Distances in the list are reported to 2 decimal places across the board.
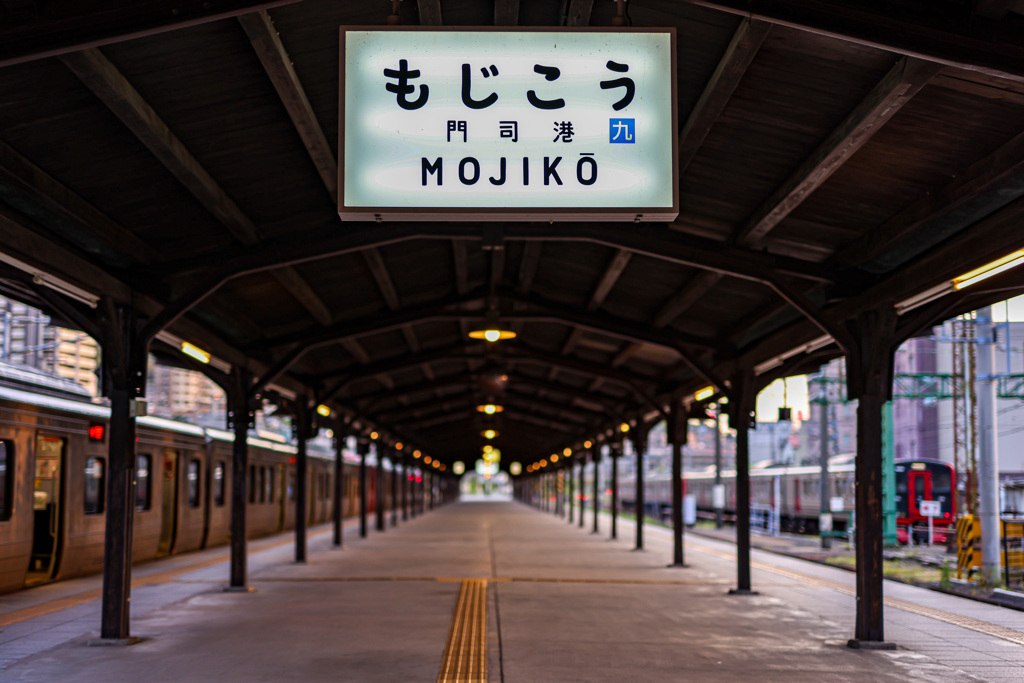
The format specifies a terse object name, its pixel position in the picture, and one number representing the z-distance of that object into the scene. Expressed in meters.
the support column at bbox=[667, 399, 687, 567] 18.25
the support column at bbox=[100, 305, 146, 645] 9.34
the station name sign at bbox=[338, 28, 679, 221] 4.60
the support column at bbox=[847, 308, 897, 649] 9.43
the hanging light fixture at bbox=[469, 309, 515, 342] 12.98
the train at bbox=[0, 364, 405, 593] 11.85
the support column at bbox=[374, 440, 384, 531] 30.42
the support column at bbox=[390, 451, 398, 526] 35.49
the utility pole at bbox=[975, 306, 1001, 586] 14.44
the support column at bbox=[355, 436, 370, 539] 26.73
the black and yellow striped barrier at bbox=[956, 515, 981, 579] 14.88
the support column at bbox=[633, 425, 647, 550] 22.28
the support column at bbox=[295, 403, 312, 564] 18.03
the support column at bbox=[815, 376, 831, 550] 22.91
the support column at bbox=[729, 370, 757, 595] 13.78
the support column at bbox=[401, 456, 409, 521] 38.84
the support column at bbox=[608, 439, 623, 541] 26.05
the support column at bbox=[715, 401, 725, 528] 31.17
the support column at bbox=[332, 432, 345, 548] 22.66
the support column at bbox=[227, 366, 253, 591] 13.63
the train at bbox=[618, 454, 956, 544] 28.09
